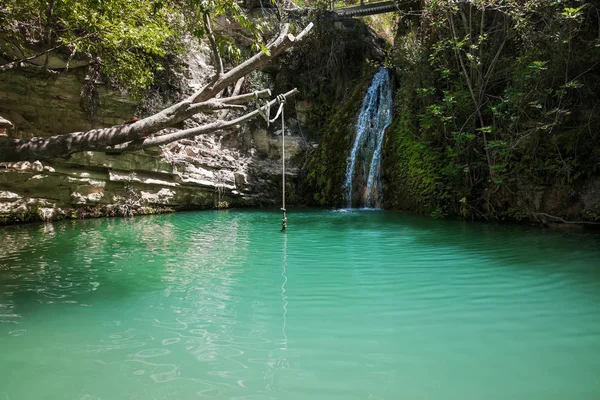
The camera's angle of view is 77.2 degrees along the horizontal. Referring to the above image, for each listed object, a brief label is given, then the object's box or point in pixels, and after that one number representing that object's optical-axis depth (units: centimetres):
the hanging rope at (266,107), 523
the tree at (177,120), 416
